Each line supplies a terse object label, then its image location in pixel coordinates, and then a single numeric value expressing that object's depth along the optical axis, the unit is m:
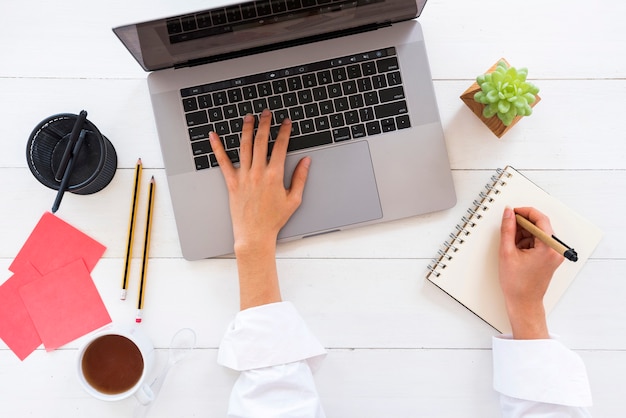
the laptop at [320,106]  0.76
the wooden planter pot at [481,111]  0.78
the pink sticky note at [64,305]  0.80
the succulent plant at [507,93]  0.72
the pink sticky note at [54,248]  0.81
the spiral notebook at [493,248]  0.79
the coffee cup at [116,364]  0.71
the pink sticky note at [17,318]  0.80
